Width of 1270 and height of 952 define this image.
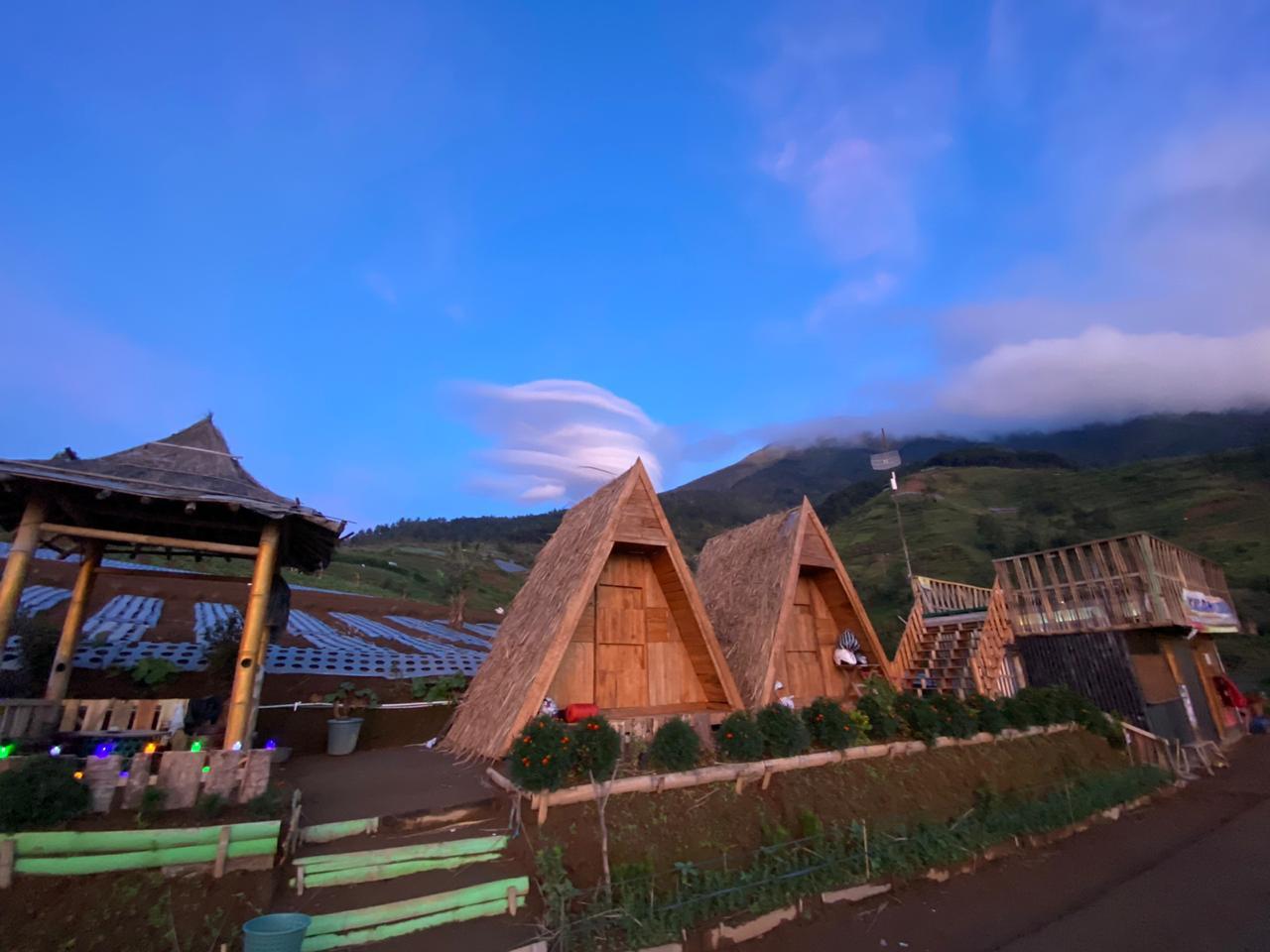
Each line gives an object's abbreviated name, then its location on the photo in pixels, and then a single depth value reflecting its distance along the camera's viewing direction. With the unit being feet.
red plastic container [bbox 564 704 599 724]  30.22
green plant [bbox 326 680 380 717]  38.14
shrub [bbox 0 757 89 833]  16.84
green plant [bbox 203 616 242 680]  35.24
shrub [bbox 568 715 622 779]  23.91
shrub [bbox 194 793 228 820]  18.93
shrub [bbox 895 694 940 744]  35.32
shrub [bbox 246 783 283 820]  19.69
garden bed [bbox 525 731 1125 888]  22.52
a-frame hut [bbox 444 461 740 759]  32.63
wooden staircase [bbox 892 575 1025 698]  58.12
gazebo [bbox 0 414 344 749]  24.81
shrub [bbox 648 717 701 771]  25.98
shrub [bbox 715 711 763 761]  28.07
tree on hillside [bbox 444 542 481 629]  79.97
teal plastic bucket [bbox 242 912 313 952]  13.74
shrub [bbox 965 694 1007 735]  38.73
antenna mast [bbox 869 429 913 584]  70.33
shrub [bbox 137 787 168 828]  18.54
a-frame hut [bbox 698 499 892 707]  38.19
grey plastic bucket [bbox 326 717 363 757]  34.30
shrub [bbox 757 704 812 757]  29.32
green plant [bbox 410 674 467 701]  41.75
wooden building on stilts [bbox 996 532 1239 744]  55.11
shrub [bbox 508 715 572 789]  22.41
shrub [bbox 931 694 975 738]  36.45
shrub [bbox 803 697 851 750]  31.45
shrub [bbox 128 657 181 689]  34.04
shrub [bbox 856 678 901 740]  33.88
